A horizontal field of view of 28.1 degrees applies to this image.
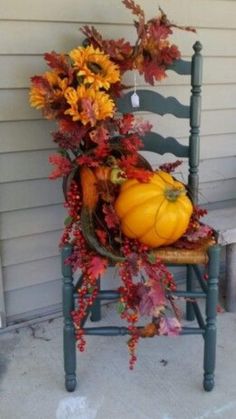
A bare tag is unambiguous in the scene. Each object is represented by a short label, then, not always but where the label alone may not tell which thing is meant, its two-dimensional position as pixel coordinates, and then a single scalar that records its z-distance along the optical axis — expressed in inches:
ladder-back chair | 61.0
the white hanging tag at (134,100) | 68.2
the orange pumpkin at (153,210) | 57.2
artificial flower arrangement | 57.3
